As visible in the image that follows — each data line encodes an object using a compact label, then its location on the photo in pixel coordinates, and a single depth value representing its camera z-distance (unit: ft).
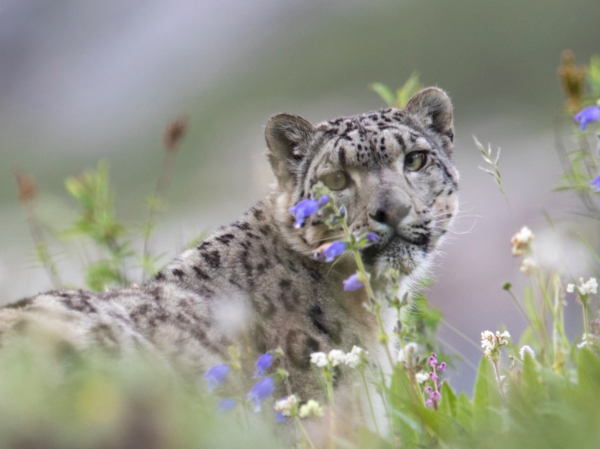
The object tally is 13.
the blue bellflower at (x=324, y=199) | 25.83
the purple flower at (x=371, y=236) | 26.92
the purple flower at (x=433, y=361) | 34.76
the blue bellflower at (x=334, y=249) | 25.93
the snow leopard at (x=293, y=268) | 34.19
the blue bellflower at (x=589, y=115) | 27.87
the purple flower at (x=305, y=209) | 27.73
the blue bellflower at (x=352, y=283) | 26.17
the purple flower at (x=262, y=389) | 24.93
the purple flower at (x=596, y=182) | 28.02
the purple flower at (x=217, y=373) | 25.61
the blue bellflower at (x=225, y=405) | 24.89
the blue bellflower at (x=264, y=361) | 25.23
